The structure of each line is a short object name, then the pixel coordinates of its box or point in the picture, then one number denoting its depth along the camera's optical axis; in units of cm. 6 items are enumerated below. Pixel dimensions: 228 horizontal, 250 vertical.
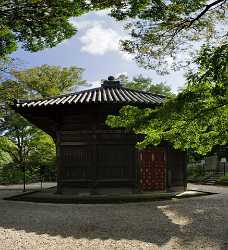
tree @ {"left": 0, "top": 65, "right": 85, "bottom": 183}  2084
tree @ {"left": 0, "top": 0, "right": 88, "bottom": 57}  720
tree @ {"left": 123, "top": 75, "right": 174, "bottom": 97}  3091
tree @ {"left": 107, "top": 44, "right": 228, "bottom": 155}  525
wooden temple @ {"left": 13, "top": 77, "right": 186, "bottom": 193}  1086
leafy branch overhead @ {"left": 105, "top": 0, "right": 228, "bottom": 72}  623
